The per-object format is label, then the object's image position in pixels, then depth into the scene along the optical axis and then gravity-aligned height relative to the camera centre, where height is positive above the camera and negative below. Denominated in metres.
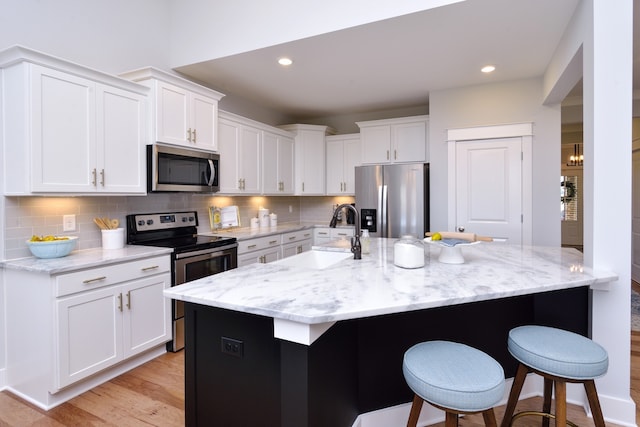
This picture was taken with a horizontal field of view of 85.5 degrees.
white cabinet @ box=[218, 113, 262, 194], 3.71 +0.62
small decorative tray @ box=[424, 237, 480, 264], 1.91 -0.23
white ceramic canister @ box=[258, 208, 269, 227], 4.62 -0.09
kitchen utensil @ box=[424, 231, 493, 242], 1.96 -0.16
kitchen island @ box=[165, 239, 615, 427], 1.21 -0.54
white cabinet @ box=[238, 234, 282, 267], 3.57 -0.44
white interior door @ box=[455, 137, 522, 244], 3.78 +0.25
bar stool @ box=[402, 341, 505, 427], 1.15 -0.59
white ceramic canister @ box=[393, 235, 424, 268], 1.84 -0.25
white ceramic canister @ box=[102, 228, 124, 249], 2.70 -0.22
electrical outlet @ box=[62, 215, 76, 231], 2.55 -0.09
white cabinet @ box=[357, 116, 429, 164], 4.47 +0.92
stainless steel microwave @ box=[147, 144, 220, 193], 2.83 +0.36
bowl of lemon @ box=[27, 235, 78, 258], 2.23 -0.23
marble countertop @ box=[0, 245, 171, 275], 2.07 -0.32
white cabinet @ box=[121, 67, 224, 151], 2.82 +0.90
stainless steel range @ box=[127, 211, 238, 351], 2.82 -0.31
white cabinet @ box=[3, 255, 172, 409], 2.07 -0.75
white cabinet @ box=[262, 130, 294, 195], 4.42 +0.64
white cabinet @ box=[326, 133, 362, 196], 5.03 +0.70
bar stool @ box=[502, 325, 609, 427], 1.37 -0.62
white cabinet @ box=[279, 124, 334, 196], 5.05 +0.76
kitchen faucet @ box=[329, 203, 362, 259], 2.13 -0.23
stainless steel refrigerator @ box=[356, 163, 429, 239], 4.13 +0.13
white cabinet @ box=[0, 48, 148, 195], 2.11 +0.56
